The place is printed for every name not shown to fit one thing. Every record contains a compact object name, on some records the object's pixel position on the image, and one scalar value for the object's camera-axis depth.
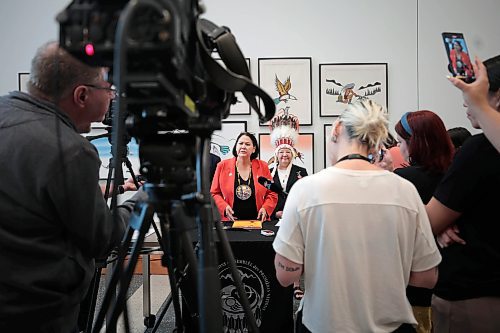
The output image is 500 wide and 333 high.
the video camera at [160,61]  0.59
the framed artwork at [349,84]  4.42
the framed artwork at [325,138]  4.47
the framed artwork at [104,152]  4.43
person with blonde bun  1.24
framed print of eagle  4.43
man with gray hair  0.97
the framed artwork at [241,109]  4.47
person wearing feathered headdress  3.81
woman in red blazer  3.41
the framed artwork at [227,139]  4.48
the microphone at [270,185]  2.23
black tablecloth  2.61
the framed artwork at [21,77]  4.55
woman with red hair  1.80
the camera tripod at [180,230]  0.68
